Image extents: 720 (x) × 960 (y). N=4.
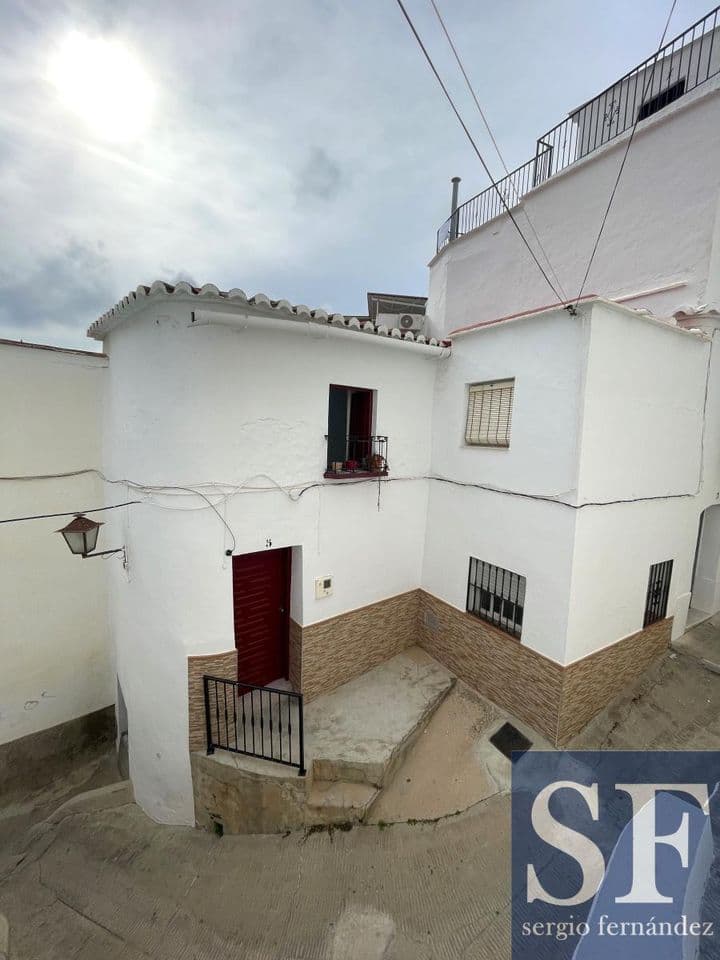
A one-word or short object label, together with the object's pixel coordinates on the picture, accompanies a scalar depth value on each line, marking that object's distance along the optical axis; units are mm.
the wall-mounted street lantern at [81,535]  5305
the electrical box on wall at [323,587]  6395
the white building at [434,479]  5281
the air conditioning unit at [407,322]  11484
